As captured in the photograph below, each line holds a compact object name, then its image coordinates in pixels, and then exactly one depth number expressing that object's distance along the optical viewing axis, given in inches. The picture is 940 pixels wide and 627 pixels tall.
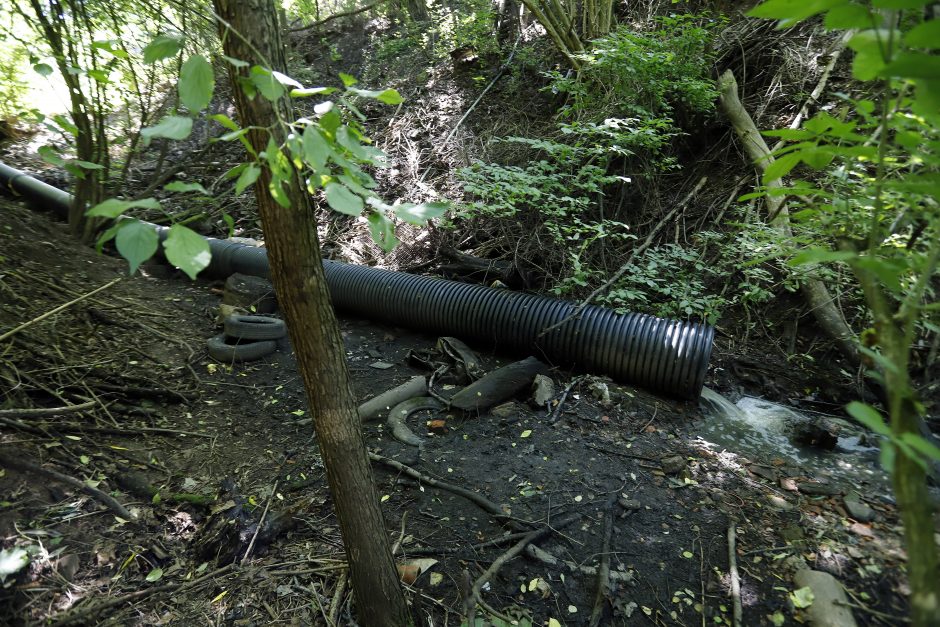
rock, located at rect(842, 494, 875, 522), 97.8
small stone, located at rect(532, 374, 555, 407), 141.9
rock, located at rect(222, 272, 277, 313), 199.5
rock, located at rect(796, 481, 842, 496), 107.6
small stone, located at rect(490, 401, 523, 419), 139.5
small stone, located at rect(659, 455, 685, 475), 114.5
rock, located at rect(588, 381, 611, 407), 143.5
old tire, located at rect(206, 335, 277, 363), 167.5
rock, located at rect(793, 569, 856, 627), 73.8
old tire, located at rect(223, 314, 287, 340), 174.1
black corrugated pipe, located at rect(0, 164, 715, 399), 147.3
